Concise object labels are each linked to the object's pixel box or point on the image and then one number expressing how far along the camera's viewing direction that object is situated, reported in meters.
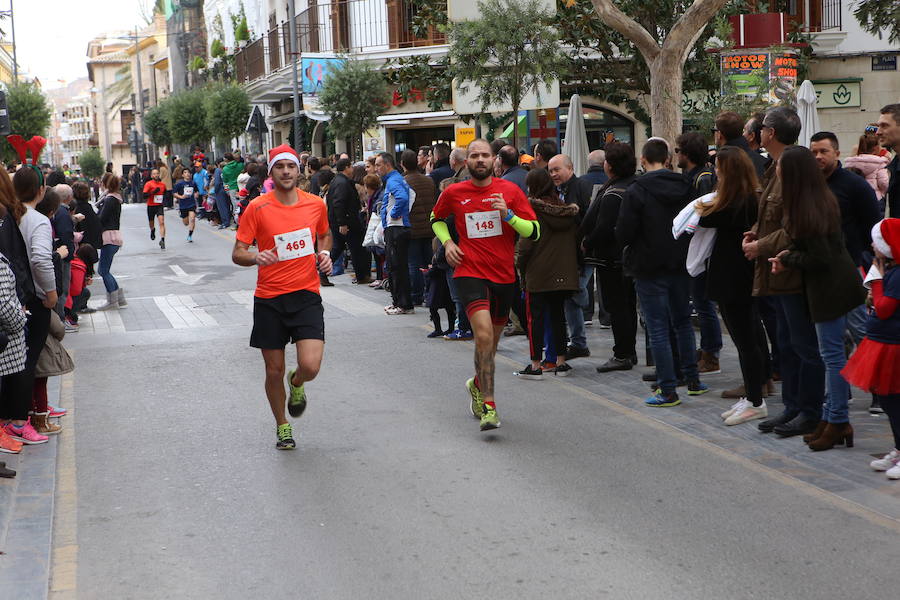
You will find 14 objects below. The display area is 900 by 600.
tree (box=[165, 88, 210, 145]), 49.19
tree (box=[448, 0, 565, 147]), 16.20
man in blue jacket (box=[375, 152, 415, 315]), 13.86
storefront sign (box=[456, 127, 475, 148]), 19.06
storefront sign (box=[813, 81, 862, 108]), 26.89
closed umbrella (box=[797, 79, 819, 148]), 12.83
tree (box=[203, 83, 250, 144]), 39.44
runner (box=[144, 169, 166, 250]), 24.61
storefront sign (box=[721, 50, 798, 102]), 17.69
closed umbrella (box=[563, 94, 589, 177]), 14.59
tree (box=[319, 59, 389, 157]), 26.27
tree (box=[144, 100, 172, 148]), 58.66
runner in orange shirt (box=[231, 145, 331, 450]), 7.16
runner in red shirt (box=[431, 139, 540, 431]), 7.76
